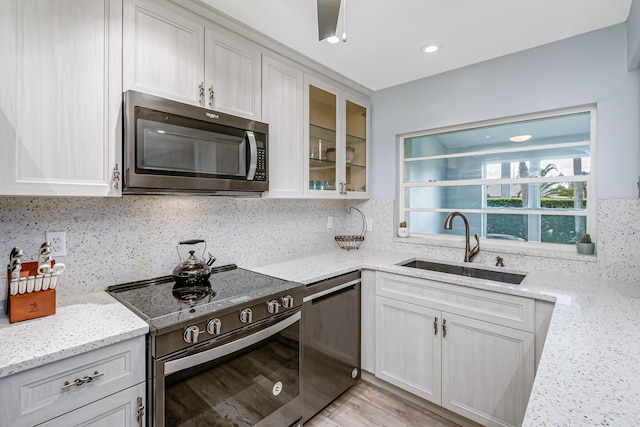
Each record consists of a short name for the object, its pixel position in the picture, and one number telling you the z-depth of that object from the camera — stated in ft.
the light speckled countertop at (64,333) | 3.22
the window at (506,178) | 7.16
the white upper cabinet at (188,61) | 4.92
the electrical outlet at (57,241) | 4.92
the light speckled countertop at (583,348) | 2.36
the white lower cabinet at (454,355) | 5.77
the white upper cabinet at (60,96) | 3.90
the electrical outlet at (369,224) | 10.18
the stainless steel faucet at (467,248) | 7.93
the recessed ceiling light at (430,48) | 7.02
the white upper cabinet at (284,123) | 6.92
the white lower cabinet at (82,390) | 3.19
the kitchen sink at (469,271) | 7.28
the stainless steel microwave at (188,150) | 4.74
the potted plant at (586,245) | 6.72
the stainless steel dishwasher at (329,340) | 6.28
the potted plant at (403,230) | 9.61
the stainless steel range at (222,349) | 4.09
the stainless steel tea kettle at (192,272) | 5.58
